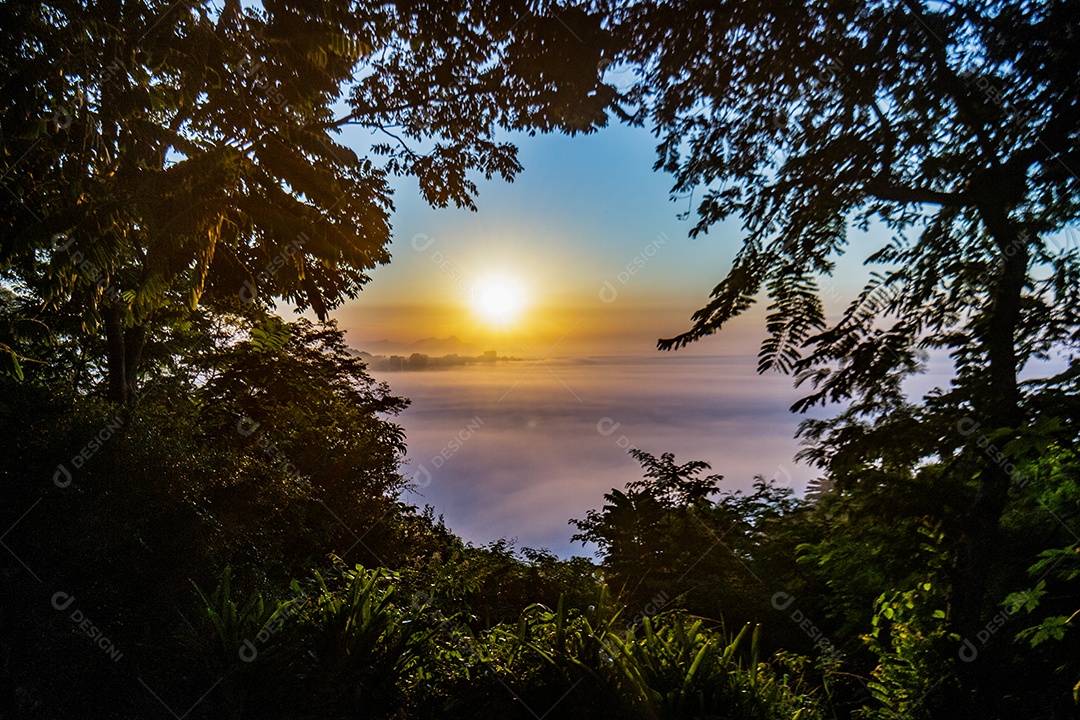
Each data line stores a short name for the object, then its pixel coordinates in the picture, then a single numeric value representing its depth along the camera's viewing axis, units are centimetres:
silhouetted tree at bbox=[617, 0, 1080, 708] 284
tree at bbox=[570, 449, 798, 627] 638
